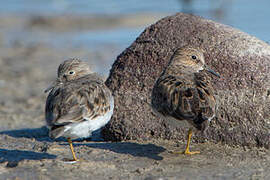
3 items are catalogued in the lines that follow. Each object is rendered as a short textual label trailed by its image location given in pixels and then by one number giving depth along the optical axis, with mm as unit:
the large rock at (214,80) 12109
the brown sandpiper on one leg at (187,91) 10187
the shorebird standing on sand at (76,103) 9961
